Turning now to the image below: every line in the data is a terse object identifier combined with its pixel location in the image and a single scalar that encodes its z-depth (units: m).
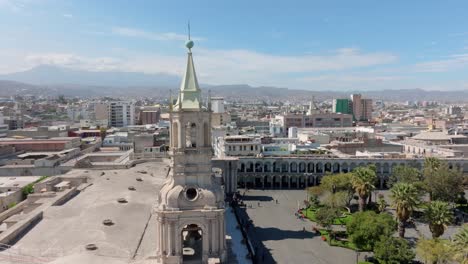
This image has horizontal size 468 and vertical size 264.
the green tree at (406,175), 68.69
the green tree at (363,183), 58.66
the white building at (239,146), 88.86
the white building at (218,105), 182.50
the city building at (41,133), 114.47
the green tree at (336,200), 58.25
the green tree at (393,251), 39.59
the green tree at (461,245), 29.14
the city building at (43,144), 94.50
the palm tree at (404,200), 46.53
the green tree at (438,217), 41.81
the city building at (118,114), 189.00
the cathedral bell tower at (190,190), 28.47
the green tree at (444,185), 63.09
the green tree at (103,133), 127.06
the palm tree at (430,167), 66.19
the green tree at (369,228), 43.53
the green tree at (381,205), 57.18
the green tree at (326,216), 51.75
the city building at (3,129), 133.70
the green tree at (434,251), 36.40
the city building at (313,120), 160.75
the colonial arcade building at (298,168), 86.25
